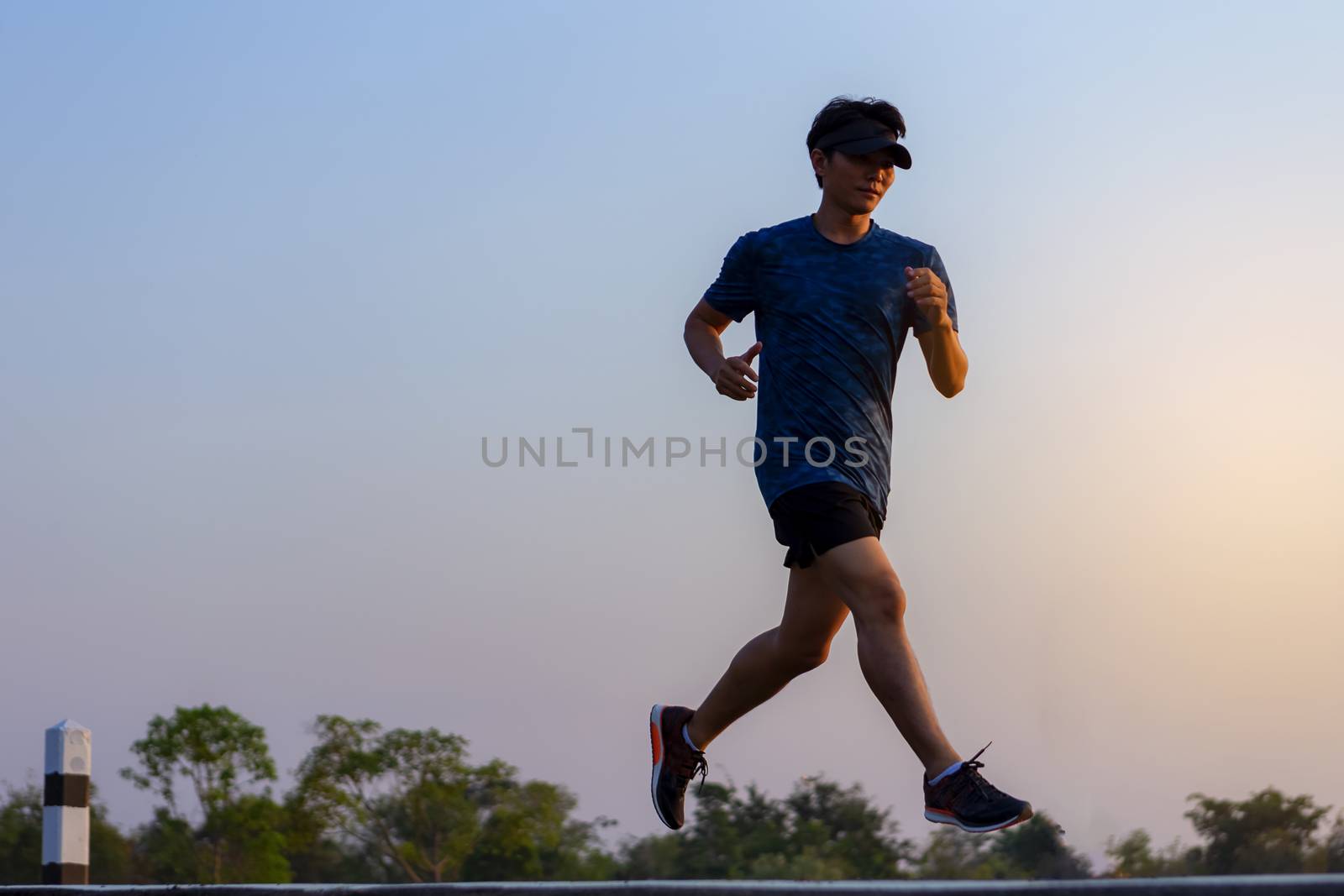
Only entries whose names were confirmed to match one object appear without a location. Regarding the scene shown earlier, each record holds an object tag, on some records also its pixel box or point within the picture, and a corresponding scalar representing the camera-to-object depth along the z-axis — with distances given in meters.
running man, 7.90
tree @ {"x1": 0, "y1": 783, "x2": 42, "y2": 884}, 16.20
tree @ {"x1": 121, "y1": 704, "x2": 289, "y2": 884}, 22.48
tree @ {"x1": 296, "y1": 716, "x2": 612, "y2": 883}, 20.02
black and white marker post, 13.99
